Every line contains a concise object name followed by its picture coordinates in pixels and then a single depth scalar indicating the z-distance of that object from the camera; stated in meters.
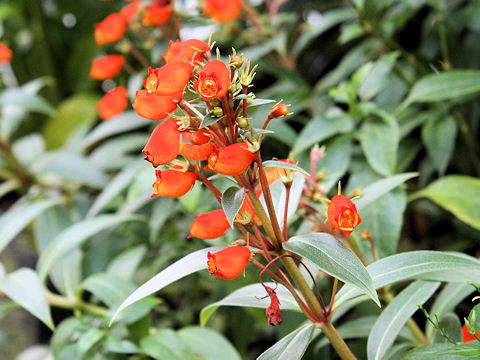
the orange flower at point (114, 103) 1.10
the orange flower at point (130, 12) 1.16
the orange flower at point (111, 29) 1.14
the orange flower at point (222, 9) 1.14
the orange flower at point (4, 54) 1.18
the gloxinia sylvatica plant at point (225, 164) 0.45
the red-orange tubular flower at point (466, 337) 0.57
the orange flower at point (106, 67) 1.19
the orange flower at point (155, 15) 1.10
